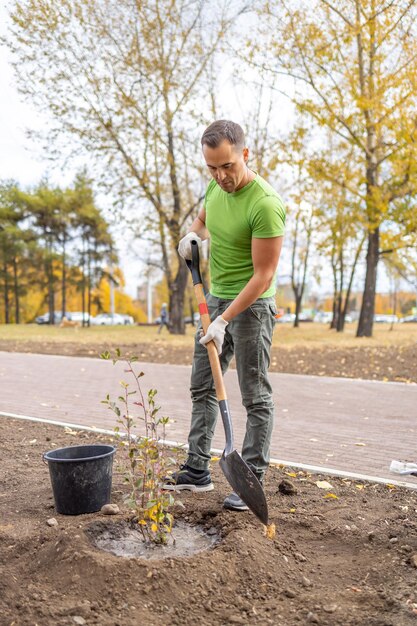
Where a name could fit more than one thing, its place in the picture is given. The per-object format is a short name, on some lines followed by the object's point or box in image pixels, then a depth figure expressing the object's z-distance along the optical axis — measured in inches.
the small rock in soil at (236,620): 101.1
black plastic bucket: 141.6
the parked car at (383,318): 3332.2
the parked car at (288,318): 3076.3
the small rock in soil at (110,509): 142.0
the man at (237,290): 138.8
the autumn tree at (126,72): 826.8
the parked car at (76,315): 2623.0
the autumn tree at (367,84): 730.2
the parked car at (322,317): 3253.4
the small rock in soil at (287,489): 164.1
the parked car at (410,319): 3070.9
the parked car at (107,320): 2506.2
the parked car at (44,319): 2337.8
